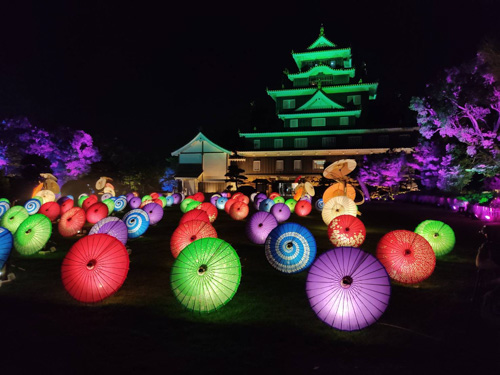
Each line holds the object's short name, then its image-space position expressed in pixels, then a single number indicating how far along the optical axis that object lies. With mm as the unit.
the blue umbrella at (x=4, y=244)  5948
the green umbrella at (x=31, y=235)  8102
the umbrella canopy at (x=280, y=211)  13242
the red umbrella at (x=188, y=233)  7119
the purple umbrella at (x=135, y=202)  18172
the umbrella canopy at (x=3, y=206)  12861
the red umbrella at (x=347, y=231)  8438
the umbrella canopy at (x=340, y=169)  13258
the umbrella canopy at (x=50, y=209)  12586
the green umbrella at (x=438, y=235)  8117
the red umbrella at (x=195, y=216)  9172
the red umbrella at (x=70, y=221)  10594
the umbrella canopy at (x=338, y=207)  11742
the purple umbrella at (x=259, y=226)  9344
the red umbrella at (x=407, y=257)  6112
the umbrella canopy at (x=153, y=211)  12625
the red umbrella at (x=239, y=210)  15867
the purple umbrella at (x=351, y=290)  4129
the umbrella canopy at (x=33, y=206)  13961
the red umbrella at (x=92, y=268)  4977
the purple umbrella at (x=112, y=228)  7604
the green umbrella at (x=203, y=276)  4734
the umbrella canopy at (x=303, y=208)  17594
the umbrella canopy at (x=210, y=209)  12867
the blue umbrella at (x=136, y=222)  10125
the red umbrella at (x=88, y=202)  14413
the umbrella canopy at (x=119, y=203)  17969
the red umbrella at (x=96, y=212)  11656
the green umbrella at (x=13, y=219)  9859
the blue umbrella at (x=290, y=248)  6758
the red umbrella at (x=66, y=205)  13872
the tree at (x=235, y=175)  34903
